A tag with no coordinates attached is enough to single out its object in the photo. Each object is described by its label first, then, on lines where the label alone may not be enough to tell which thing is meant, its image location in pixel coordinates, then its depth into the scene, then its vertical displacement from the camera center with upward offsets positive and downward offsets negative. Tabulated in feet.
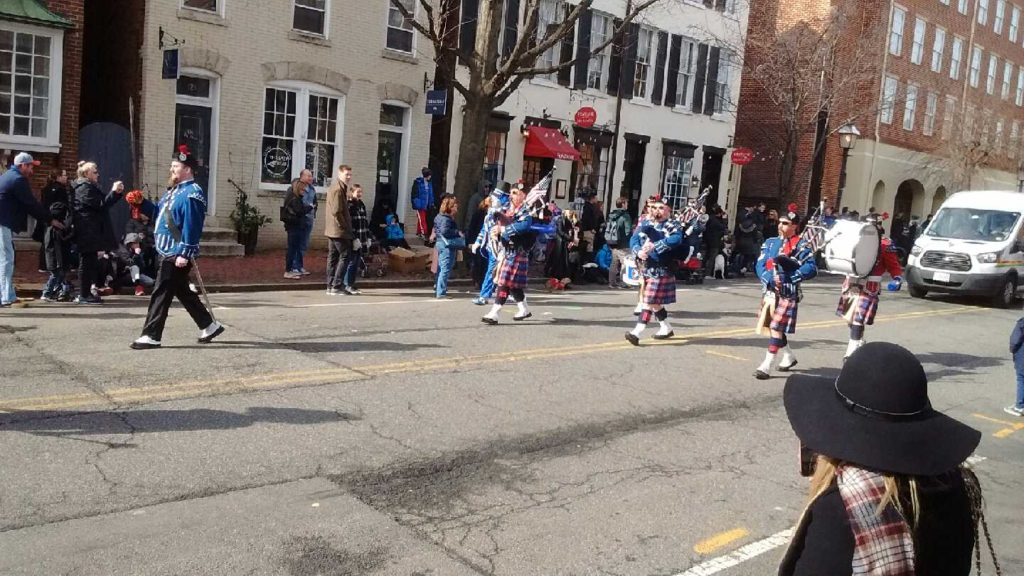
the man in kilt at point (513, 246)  38.68 -2.28
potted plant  59.67 -3.46
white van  63.87 -1.25
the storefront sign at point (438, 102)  63.67 +6.04
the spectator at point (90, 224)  38.55 -2.89
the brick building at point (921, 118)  114.83 +15.73
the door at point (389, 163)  70.18 +1.53
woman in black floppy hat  7.76 -2.26
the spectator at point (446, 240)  47.70 -2.76
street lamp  82.12 +7.94
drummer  36.09 -2.83
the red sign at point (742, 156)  93.09 +5.94
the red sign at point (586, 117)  79.36 +7.34
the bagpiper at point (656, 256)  35.19 -1.98
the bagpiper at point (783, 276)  31.81 -2.09
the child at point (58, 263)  38.83 -4.69
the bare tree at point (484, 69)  53.31 +7.55
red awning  77.82 +4.42
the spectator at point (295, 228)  51.93 -3.07
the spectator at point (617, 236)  60.13 -2.23
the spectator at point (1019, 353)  29.50 -3.81
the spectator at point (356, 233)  48.49 -2.87
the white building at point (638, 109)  79.00 +9.33
